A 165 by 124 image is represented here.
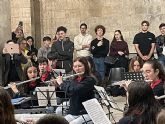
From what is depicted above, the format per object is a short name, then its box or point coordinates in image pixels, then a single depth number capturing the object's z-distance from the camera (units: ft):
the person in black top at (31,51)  44.87
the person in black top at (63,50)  42.65
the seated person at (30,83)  32.93
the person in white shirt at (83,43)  44.60
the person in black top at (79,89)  26.86
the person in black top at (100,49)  43.27
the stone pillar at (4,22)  40.86
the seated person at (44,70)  34.27
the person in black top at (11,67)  38.22
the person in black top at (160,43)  42.56
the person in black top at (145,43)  43.11
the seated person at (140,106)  16.88
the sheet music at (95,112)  21.84
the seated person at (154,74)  22.38
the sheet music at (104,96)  26.45
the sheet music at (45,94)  27.89
